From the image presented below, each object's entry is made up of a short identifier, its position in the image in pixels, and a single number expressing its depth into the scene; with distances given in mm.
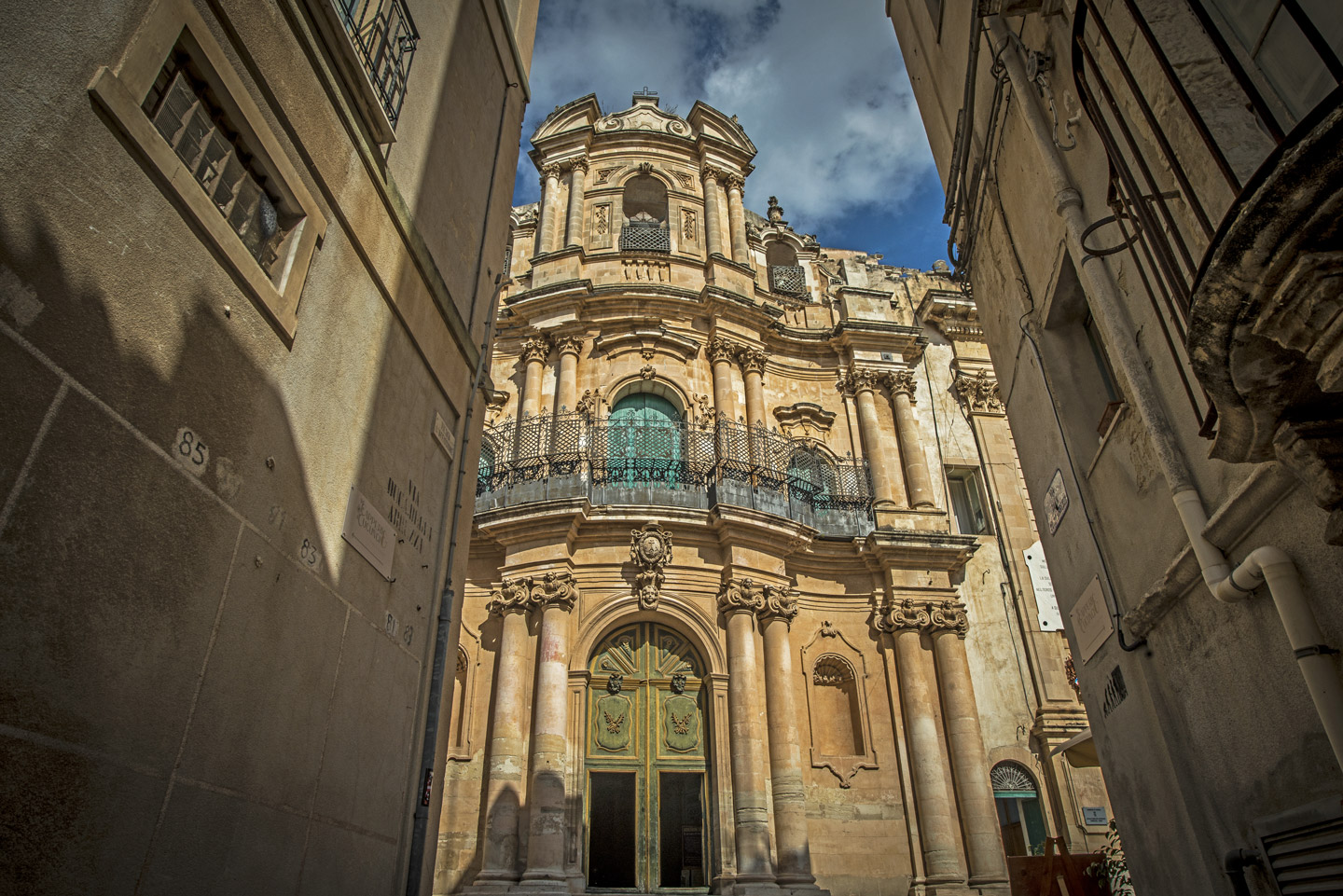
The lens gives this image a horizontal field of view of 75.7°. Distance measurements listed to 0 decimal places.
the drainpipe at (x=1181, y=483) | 3756
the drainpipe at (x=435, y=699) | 5809
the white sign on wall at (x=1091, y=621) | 6754
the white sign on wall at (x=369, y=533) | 5113
